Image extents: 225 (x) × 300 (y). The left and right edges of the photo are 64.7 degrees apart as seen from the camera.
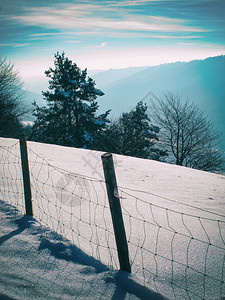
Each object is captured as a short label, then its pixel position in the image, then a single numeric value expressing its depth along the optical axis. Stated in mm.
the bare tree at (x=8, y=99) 16125
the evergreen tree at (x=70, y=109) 16844
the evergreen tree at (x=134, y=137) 17469
